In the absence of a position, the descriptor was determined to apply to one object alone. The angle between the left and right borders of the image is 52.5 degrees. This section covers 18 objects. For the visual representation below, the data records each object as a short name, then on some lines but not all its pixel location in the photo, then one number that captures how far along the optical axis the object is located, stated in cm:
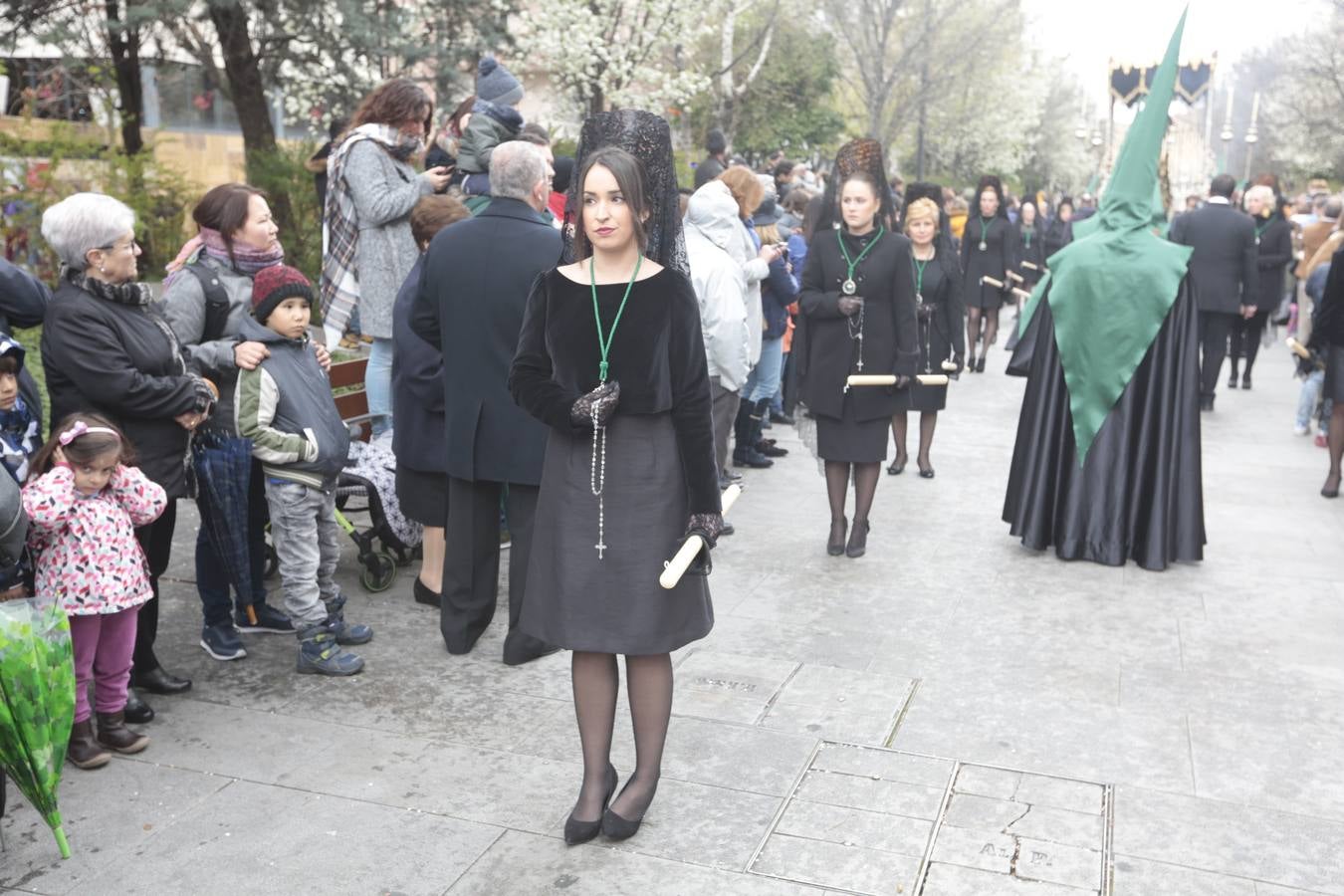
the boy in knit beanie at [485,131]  684
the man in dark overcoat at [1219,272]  1238
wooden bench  728
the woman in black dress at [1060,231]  2202
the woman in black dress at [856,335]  708
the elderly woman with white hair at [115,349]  455
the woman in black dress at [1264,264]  1419
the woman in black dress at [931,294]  948
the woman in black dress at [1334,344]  870
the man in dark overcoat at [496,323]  526
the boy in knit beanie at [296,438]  507
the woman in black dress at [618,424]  372
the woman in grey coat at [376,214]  666
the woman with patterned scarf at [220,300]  518
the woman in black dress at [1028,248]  1763
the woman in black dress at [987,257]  1495
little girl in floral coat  427
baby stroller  644
